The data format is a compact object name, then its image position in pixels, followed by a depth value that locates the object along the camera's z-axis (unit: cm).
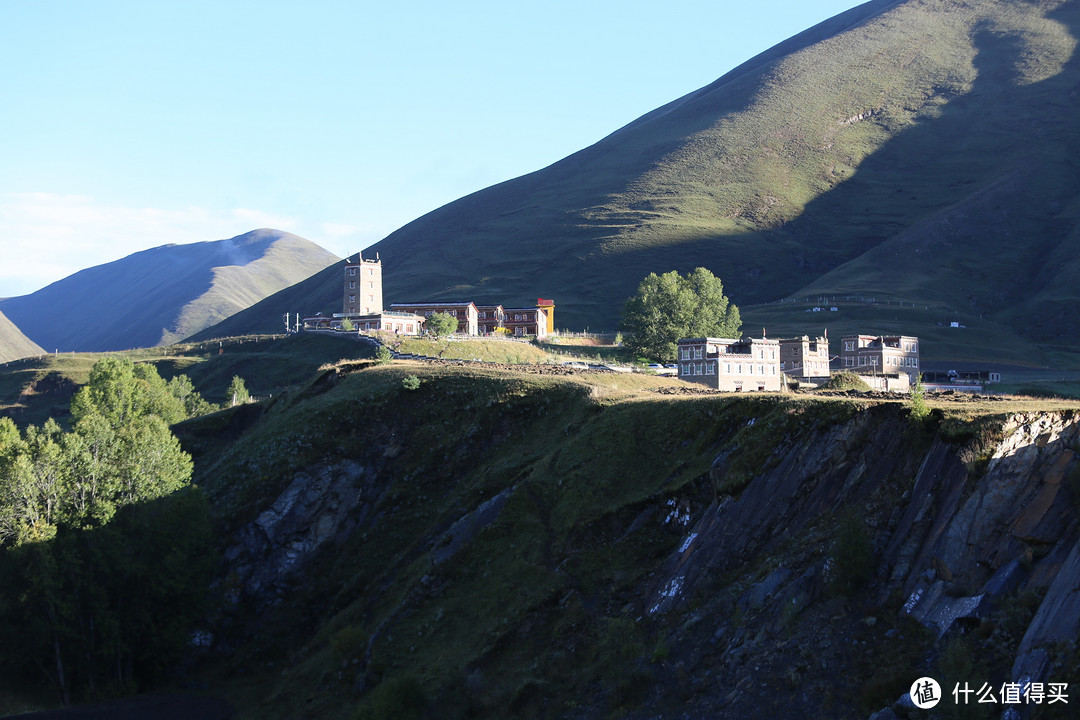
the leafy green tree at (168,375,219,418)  10912
